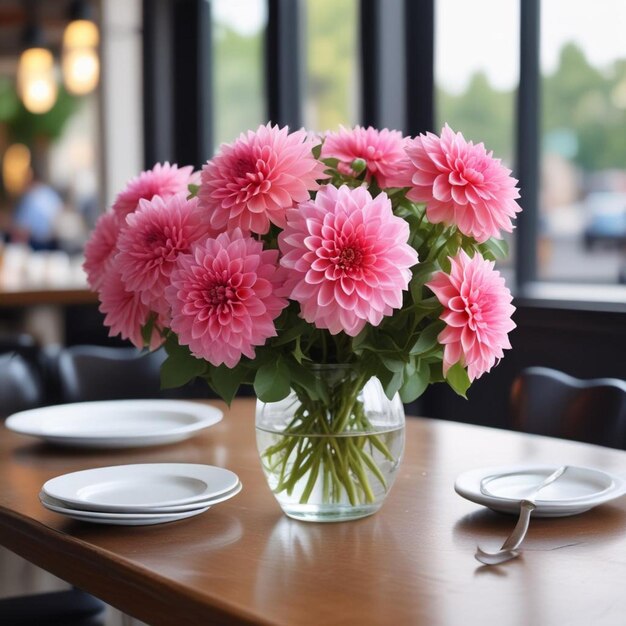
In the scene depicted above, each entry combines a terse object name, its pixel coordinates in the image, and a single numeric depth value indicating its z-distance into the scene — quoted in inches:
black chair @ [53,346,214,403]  101.8
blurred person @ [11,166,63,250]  282.5
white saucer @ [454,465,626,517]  57.0
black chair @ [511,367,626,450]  78.3
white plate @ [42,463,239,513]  57.9
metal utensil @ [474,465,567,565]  52.8
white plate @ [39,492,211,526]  55.3
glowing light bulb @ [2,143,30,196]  412.9
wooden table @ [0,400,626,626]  48.4
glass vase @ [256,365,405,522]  55.7
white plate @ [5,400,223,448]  71.0
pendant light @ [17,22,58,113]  261.7
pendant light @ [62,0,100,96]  238.3
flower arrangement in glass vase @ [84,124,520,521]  52.3
